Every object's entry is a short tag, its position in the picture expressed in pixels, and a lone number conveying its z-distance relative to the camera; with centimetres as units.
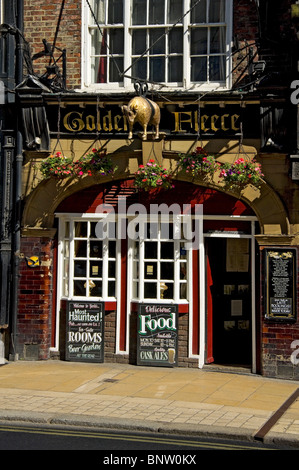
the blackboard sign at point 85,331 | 1236
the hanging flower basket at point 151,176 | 1159
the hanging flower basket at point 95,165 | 1202
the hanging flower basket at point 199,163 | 1159
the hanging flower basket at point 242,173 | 1142
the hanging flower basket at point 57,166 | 1199
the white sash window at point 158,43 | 1221
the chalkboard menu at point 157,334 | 1210
